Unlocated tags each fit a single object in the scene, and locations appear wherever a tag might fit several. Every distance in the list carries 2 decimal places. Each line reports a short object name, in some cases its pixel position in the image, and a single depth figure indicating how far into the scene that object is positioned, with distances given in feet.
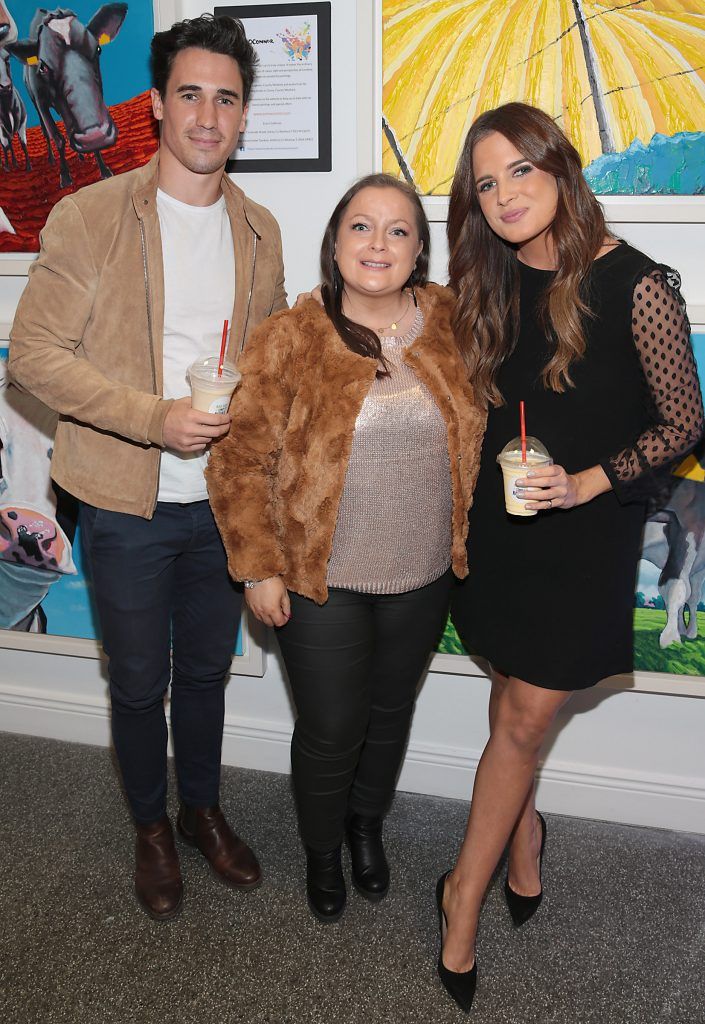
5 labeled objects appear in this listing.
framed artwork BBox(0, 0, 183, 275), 7.41
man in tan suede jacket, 5.98
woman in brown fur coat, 5.81
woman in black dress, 5.46
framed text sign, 7.20
